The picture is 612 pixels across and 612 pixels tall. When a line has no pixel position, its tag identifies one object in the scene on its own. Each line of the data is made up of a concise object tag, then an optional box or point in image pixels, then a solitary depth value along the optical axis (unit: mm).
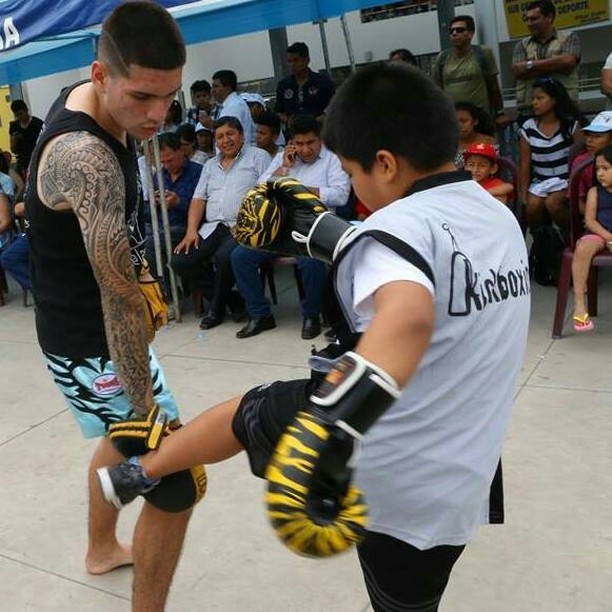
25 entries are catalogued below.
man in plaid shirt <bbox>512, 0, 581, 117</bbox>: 5895
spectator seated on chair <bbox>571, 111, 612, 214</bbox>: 4824
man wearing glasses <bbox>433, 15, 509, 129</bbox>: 6430
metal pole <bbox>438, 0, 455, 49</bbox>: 8422
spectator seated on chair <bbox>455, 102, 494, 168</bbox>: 5344
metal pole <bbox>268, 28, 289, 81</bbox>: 10141
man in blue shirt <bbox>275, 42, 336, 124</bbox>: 7625
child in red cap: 5043
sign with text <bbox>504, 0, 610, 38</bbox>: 7988
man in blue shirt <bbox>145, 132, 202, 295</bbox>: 5988
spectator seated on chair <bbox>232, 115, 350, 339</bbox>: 5168
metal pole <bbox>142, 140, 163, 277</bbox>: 5363
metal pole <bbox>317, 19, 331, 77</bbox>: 7863
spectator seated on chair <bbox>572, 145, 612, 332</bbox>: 4422
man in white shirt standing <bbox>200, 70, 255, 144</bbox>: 7559
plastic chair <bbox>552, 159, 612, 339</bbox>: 4461
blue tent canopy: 6805
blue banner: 4762
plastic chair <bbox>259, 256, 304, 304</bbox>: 5446
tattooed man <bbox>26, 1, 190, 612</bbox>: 1906
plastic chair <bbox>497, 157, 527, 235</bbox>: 5234
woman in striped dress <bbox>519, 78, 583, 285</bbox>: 5371
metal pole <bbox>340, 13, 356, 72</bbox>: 7394
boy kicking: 1191
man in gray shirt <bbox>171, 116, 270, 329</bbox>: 5551
